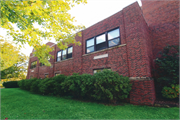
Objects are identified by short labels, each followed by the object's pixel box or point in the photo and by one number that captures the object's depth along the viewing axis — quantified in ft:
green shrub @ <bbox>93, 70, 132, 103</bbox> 17.84
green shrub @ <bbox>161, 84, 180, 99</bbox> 19.23
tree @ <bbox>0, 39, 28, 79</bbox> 38.60
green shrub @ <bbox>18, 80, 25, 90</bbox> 46.34
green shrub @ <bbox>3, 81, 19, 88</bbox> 62.84
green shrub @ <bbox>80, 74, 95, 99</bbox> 19.90
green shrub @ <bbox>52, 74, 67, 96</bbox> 27.25
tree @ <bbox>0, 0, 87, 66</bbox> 12.71
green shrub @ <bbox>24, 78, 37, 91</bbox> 39.25
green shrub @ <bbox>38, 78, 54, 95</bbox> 28.44
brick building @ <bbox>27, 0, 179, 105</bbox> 20.26
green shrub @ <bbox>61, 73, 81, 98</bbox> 21.70
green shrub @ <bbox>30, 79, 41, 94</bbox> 33.04
